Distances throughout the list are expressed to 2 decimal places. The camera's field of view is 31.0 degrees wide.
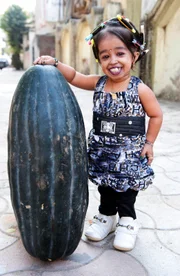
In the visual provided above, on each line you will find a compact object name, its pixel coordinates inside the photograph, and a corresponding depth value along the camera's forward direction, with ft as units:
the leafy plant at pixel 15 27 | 98.48
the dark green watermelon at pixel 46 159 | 4.49
